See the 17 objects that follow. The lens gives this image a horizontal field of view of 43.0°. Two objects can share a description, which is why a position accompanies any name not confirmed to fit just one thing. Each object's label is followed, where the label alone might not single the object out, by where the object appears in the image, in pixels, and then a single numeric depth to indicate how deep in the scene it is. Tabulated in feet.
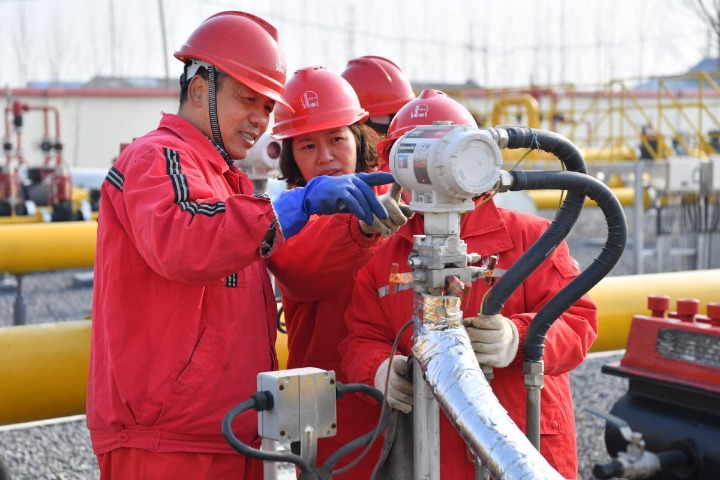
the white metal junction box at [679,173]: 30.12
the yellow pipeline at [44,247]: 18.34
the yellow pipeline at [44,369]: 10.19
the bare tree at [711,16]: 45.70
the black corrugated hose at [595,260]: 5.84
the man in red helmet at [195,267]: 6.20
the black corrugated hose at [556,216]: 5.98
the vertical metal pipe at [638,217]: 29.37
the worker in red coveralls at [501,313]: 7.13
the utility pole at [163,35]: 71.79
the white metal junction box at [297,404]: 5.95
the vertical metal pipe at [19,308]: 22.24
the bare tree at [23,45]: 87.04
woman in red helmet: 7.43
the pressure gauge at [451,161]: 5.50
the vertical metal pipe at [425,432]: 5.91
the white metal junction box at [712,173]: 29.71
